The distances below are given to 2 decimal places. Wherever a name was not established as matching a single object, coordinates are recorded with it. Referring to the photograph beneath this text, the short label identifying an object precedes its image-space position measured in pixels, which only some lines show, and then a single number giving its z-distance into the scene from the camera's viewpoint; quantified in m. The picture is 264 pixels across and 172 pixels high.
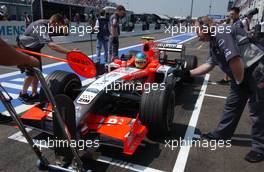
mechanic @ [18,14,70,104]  4.68
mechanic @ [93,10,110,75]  8.98
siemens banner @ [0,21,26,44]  12.81
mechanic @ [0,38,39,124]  1.79
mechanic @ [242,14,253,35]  8.51
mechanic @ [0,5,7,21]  13.61
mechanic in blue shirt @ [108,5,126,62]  8.41
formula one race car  3.14
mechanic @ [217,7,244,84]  6.96
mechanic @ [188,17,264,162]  3.24
